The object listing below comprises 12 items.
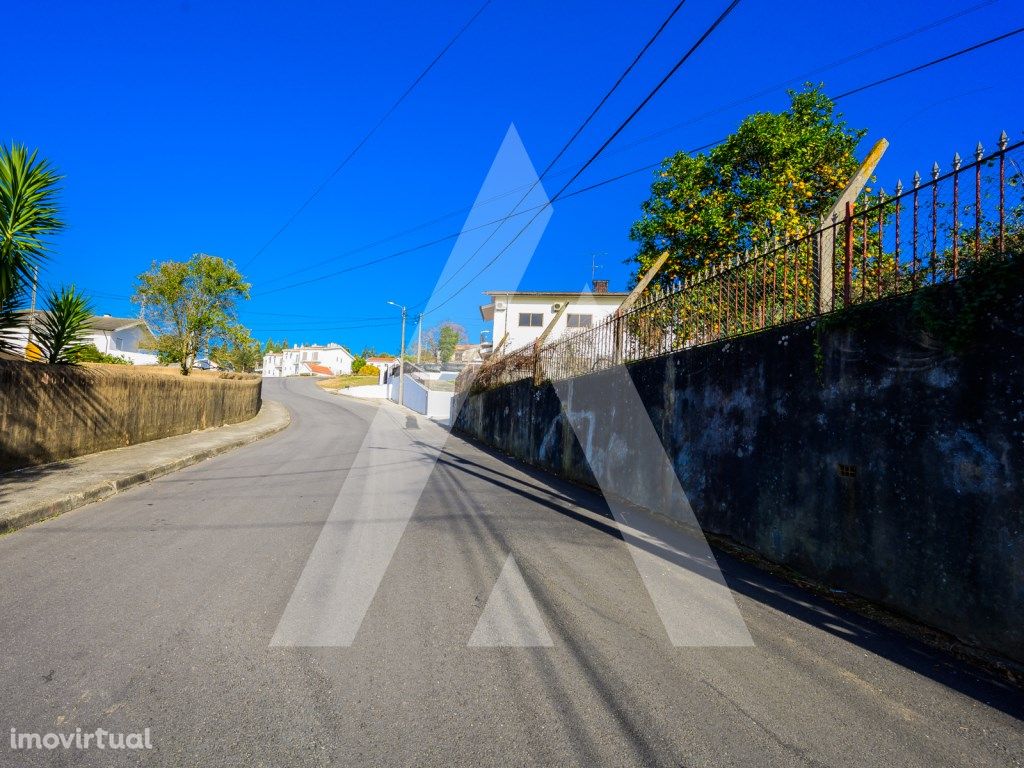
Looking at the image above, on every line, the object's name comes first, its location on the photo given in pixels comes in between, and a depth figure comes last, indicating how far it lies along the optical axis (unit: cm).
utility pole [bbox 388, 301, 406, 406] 4456
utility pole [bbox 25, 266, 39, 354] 696
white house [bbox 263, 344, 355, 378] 11306
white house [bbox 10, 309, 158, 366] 4672
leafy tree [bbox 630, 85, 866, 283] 1138
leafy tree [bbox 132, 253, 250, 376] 2662
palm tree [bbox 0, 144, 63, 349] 650
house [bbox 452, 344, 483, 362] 7188
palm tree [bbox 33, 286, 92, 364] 841
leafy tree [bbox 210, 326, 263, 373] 2947
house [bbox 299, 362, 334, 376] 10325
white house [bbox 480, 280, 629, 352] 3828
